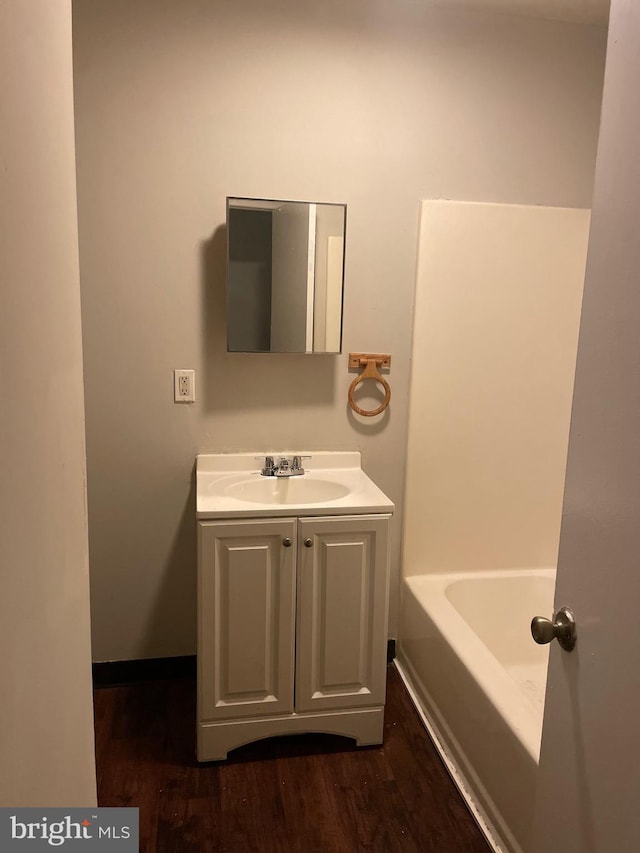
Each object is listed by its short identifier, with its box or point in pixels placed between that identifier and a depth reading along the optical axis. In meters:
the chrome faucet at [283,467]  2.36
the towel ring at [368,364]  2.43
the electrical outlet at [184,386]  2.33
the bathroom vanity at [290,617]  1.98
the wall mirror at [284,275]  2.21
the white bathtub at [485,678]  1.73
